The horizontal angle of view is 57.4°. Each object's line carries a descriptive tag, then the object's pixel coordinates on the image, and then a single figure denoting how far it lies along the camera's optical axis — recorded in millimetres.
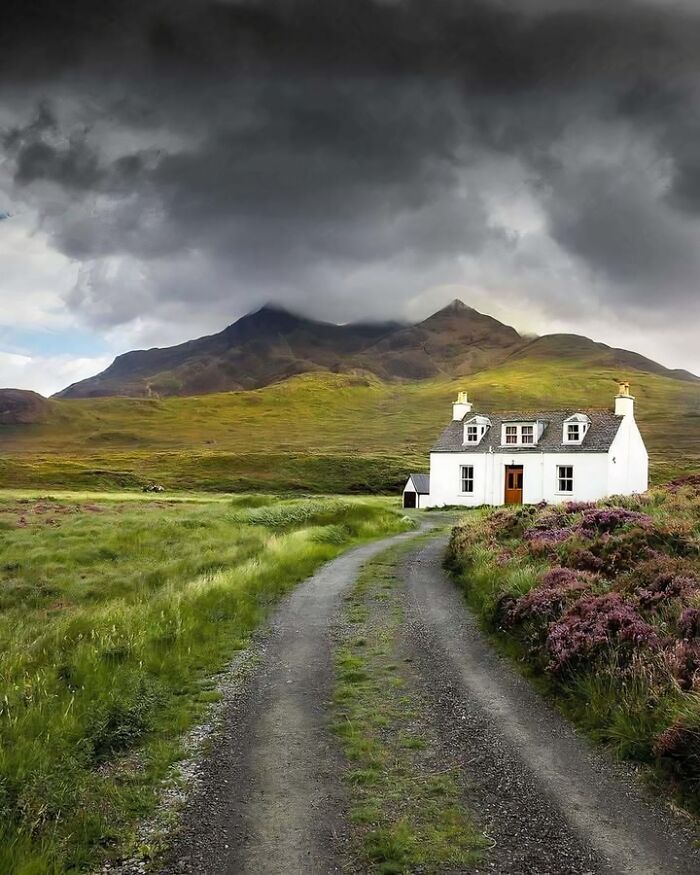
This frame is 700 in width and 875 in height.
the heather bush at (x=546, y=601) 11906
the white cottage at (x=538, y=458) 49938
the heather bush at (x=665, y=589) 11172
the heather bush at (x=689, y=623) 9453
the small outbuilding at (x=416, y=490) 57719
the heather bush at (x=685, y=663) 8133
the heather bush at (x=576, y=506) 23716
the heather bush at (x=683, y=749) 6758
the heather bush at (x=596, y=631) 9734
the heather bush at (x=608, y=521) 17686
